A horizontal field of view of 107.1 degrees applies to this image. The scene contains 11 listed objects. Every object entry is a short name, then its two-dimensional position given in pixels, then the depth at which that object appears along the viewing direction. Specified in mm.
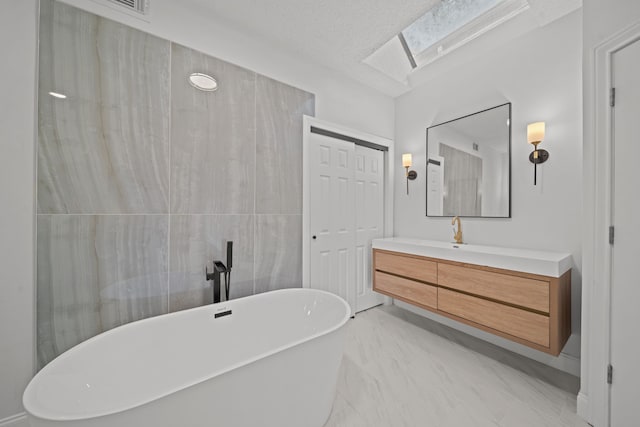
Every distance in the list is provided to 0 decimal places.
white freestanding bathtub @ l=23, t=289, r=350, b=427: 866
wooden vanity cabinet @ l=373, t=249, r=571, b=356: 1558
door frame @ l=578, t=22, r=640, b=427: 1294
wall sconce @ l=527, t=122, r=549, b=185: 1892
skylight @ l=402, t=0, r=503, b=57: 1971
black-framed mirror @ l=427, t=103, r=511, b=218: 2170
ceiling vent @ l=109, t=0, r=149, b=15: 1499
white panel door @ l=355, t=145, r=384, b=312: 2852
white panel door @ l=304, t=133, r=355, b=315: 2412
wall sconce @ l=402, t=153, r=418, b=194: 2897
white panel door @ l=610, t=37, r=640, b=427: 1182
